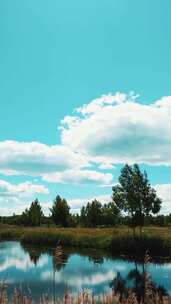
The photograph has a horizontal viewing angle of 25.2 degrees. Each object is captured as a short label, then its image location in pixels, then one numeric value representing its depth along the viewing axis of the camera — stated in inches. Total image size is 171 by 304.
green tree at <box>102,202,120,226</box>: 3356.8
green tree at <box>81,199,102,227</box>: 3341.5
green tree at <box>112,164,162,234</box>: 1871.3
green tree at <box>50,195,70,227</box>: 3046.3
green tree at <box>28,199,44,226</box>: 3607.8
